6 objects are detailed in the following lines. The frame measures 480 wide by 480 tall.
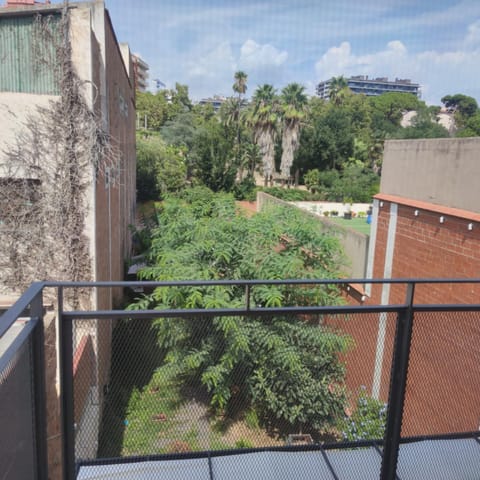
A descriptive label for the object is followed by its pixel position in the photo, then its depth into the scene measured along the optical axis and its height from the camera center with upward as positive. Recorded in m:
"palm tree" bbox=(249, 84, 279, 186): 37.07 +3.61
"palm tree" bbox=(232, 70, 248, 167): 43.66 +7.54
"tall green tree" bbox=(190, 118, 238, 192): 32.58 -0.25
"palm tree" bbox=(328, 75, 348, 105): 57.56 +10.06
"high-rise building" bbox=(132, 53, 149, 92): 88.03 +16.63
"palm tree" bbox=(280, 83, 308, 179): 37.31 +3.61
